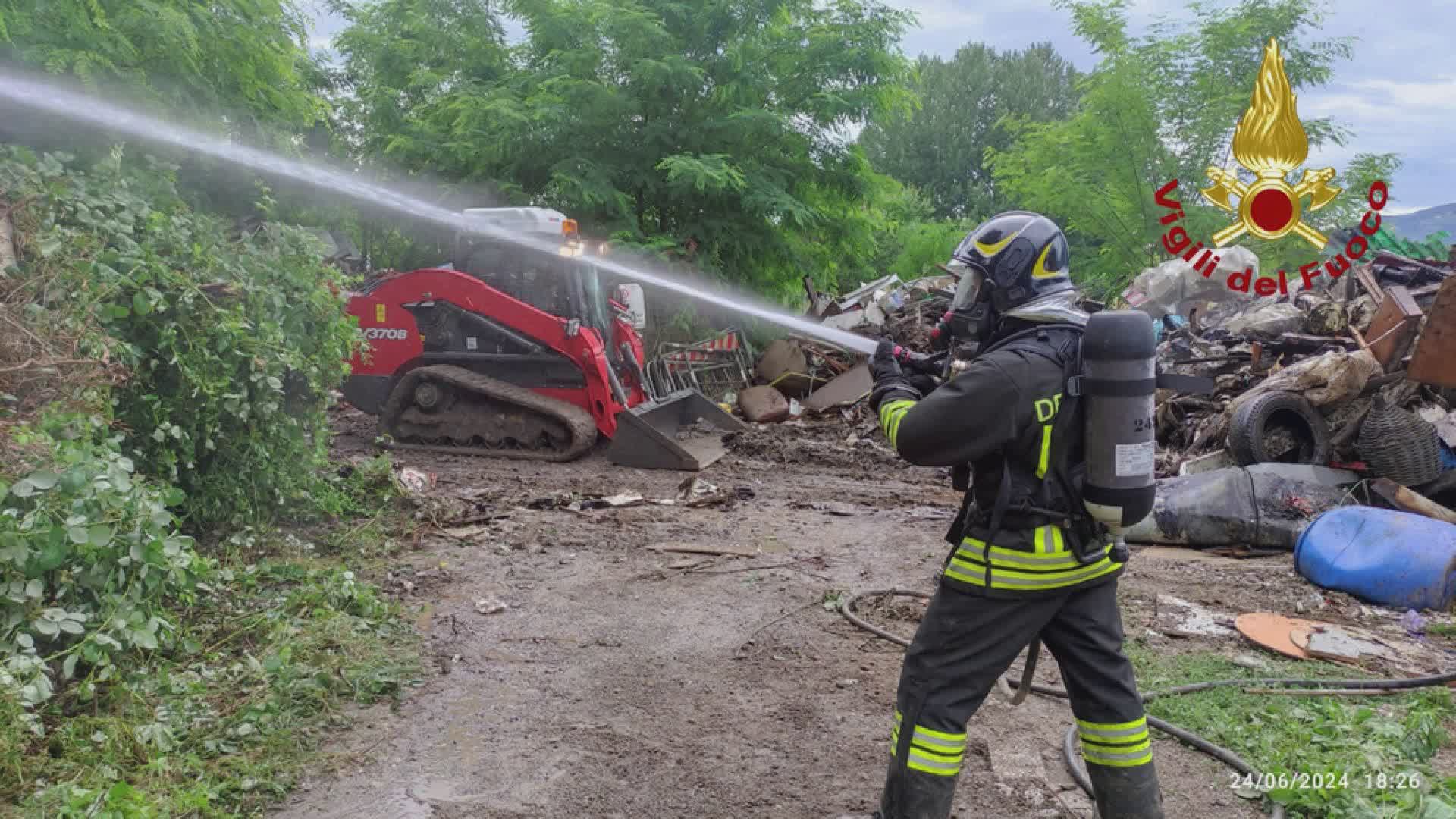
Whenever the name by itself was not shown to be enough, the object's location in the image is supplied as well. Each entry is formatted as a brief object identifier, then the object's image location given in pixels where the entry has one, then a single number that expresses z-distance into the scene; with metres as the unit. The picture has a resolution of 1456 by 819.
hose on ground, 3.58
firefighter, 2.83
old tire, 8.02
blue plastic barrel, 5.66
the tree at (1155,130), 21.19
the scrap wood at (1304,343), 10.11
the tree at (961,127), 42.44
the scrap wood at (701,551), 6.76
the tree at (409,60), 16.86
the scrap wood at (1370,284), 10.19
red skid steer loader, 9.91
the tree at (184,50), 5.23
